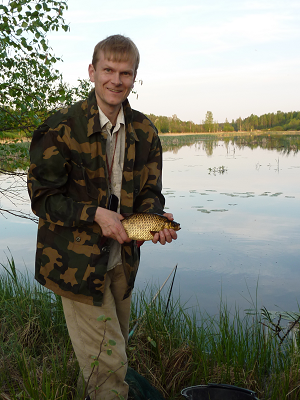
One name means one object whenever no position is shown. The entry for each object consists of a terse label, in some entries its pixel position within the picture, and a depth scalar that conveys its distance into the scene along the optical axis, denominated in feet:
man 7.73
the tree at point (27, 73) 14.08
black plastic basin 8.68
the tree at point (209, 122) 346.56
